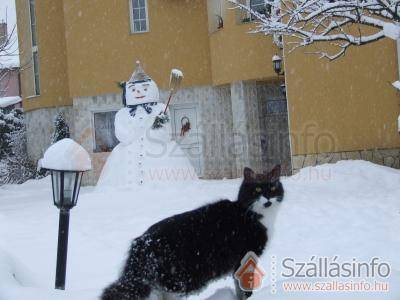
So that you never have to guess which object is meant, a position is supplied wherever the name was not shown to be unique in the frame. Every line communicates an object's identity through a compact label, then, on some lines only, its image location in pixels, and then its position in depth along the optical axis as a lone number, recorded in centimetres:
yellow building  1522
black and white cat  388
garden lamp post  459
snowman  1235
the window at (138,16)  1745
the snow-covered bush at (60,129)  1869
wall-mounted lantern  1423
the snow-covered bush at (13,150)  1973
